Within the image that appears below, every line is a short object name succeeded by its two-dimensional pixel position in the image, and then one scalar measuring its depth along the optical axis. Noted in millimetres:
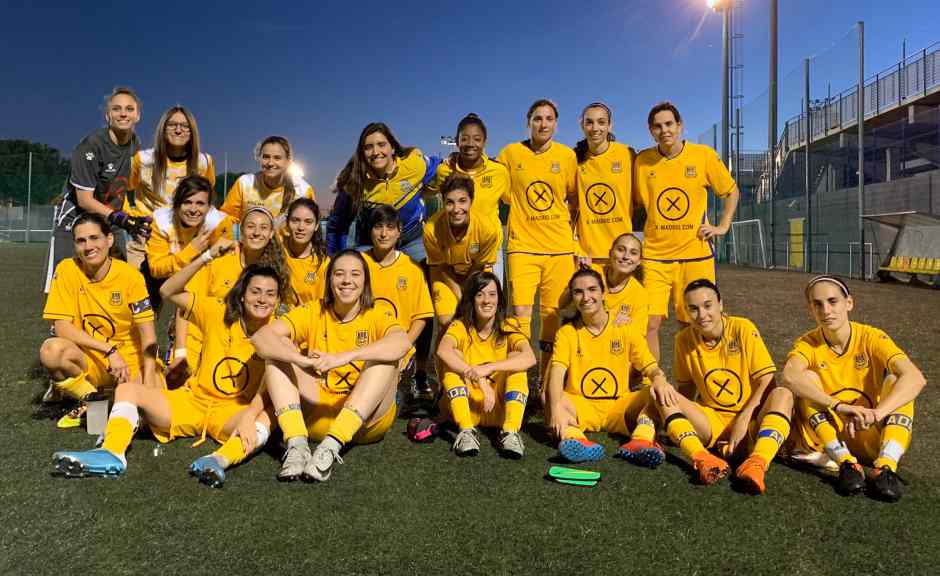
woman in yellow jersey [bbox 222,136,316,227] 4258
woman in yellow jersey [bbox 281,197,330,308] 3834
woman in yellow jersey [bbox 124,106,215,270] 4164
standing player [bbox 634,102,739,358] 4238
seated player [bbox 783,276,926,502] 2814
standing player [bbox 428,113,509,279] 4199
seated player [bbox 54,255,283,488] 3094
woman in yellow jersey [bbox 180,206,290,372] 3748
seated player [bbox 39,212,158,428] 3623
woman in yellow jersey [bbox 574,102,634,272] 4316
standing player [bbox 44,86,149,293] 4172
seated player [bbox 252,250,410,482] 2922
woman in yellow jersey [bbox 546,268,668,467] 3535
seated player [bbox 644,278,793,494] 3014
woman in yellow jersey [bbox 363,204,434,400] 3881
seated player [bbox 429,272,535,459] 3377
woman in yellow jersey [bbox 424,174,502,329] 3943
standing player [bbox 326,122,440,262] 4207
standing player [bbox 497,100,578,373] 4328
